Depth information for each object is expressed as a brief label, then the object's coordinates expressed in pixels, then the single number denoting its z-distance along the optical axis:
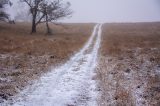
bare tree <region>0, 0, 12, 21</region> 47.31
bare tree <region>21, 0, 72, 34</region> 46.44
